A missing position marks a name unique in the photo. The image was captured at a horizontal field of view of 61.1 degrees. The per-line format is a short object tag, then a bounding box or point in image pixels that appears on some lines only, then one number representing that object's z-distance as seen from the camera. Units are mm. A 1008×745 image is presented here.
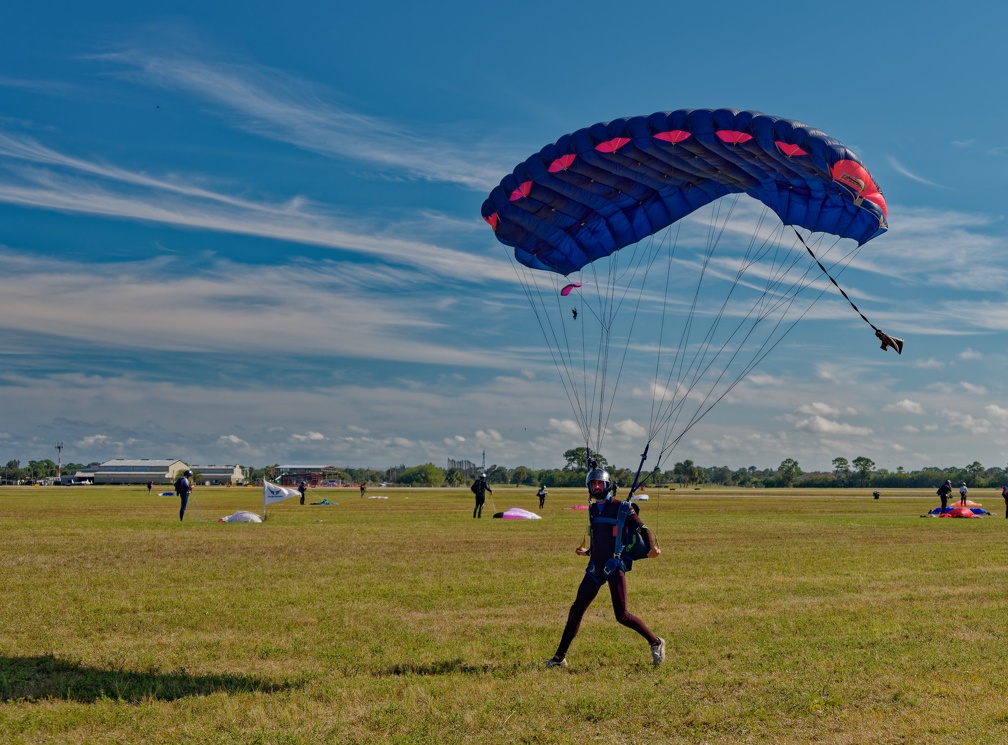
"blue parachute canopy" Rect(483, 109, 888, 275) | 12000
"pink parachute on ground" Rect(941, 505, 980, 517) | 40031
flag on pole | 34031
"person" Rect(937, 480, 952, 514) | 39375
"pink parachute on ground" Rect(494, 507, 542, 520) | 36031
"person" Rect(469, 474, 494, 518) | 36312
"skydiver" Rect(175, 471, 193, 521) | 31875
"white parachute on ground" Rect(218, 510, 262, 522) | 32031
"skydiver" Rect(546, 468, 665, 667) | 9695
